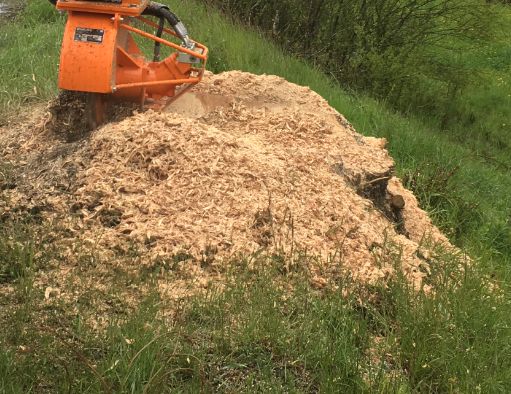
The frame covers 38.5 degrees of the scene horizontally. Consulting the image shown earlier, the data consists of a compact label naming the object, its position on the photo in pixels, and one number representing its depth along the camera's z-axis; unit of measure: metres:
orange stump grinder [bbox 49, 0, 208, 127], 4.21
